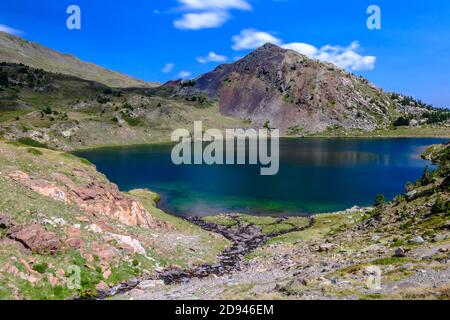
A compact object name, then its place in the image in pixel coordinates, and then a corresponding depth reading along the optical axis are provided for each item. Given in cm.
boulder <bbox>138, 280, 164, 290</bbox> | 3888
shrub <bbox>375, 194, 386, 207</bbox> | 7346
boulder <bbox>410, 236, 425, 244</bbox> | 4003
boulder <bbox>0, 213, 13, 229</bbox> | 4119
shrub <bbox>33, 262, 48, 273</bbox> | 3778
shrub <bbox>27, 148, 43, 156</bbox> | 6488
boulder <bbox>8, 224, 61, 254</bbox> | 4022
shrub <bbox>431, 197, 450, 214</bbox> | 4866
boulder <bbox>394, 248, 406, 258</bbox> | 3694
